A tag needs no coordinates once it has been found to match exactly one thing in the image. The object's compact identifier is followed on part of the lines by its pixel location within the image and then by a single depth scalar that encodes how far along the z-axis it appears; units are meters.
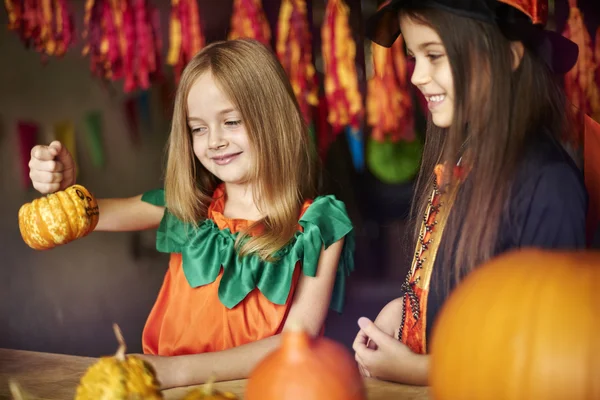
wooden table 1.07
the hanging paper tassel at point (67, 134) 2.93
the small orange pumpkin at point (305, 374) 0.69
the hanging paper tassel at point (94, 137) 2.94
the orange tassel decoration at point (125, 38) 2.82
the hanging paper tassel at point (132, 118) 2.91
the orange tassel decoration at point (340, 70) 2.67
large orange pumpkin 0.67
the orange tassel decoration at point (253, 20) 2.71
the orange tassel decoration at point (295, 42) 2.71
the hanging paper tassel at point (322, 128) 2.75
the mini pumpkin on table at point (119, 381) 0.73
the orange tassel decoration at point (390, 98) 2.67
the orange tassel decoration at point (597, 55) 2.44
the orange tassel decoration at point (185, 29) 2.77
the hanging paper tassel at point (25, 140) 2.91
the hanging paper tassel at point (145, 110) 2.89
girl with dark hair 1.00
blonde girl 1.46
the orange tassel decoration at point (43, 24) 2.84
